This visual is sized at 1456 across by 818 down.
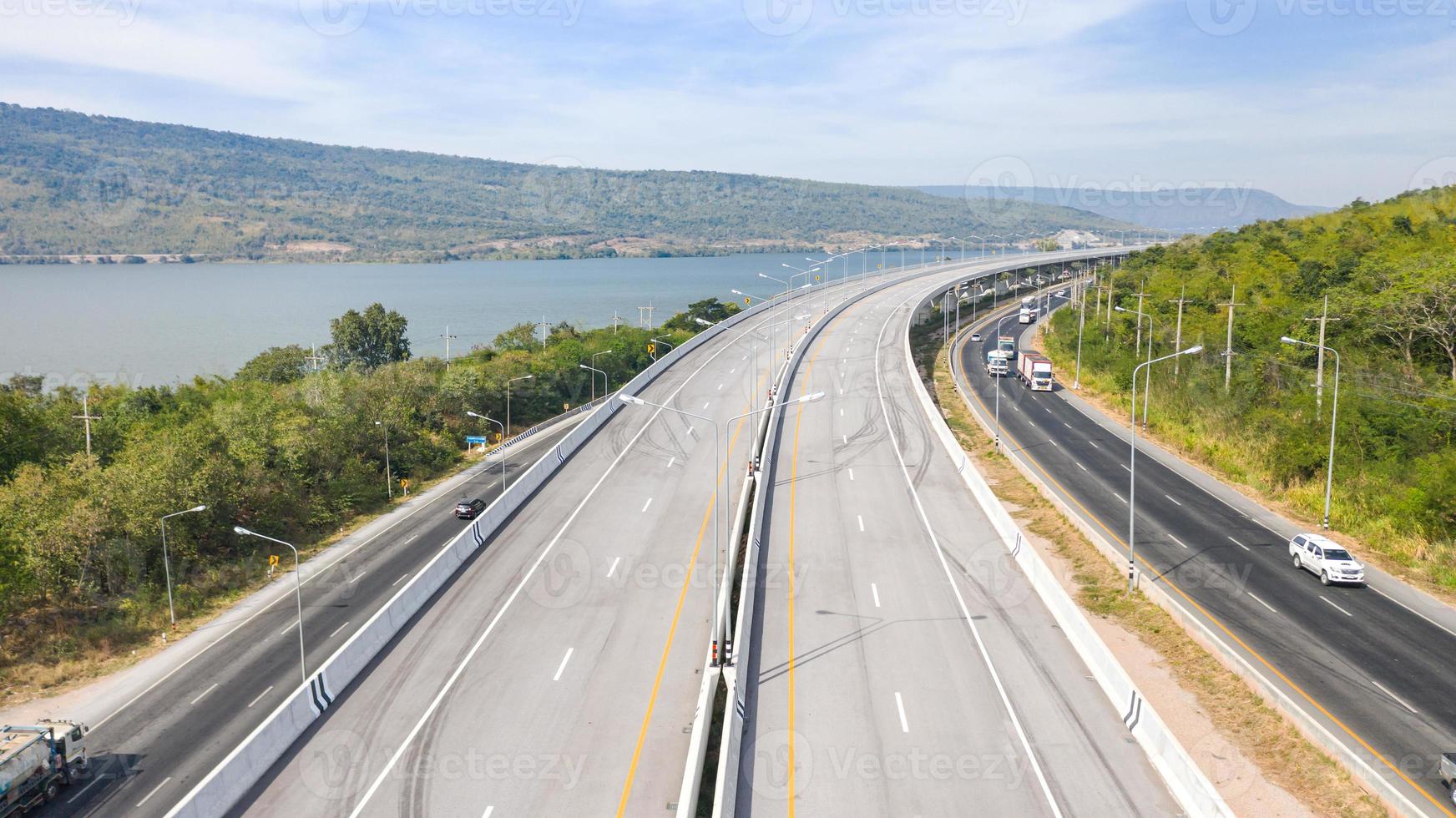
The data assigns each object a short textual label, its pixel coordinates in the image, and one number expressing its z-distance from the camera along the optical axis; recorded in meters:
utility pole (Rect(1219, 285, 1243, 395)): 53.85
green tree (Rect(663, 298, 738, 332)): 114.60
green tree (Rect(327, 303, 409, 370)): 103.06
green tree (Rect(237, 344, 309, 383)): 88.69
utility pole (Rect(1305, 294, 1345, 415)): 44.03
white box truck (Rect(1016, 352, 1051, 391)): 68.00
